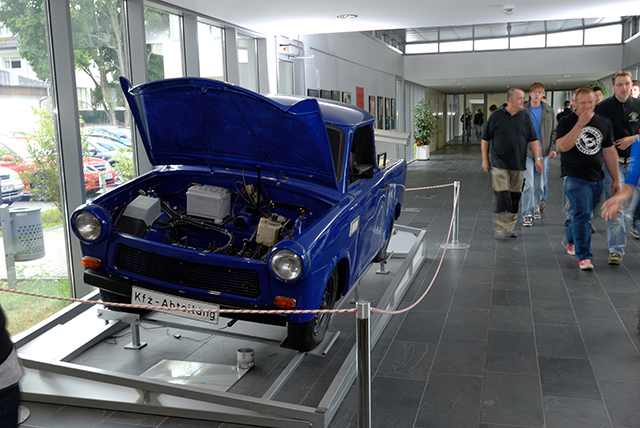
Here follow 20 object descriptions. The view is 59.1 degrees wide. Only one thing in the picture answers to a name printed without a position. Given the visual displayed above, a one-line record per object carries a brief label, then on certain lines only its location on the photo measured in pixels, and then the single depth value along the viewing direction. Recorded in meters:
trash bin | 4.46
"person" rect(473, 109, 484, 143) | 27.51
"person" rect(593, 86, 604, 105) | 7.63
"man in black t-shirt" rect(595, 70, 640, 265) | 5.72
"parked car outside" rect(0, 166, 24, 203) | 4.31
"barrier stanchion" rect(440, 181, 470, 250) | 6.45
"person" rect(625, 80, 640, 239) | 3.83
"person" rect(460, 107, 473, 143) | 30.48
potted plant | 19.47
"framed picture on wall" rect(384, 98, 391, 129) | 16.22
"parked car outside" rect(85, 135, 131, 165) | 5.27
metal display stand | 2.79
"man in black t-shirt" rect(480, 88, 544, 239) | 6.63
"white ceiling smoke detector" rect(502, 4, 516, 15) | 7.08
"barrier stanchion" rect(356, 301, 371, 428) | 2.42
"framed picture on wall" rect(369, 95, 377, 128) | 14.52
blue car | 3.10
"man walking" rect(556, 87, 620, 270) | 5.20
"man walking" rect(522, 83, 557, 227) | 7.60
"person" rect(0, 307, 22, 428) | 1.64
